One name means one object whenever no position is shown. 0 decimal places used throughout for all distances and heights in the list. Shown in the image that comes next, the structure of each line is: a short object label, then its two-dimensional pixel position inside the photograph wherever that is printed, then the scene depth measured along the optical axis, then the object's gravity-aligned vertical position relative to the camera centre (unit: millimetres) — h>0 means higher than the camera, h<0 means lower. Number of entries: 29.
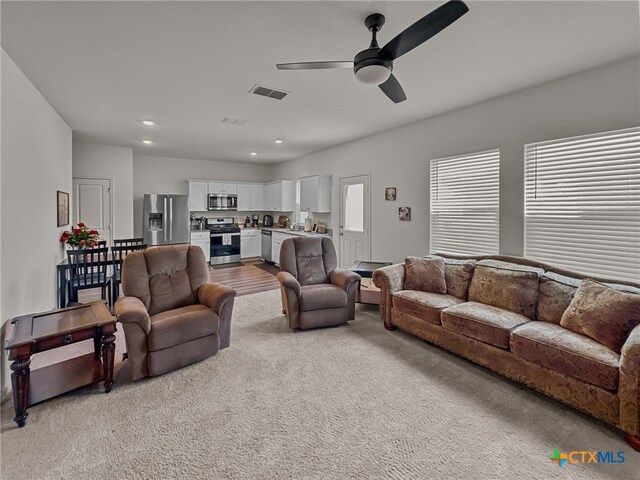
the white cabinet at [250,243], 8203 -361
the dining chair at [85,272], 3818 -561
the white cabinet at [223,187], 7918 +1153
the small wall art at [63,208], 4211 +332
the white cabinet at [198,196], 7609 +891
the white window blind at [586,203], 2732 +276
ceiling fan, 1627 +1132
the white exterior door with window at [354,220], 5582 +209
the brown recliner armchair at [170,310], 2490 -753
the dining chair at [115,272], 3963 -572
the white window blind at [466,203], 3758 +366
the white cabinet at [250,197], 8398 +958
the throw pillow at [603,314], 2143 -632
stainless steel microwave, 7907 +775
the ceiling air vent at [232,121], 4422 +1646
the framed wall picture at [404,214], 4773 +264
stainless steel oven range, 7707 -333
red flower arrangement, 3951 -105
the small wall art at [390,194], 4996 +618
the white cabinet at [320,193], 6465 +805
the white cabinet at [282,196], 7910 +930
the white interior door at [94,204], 5820 +524
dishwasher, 7879 -415
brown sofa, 1932 -839
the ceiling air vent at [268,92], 3318 +1583
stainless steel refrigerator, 6711 +254
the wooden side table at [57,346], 1981 -847
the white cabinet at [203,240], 7518 -251
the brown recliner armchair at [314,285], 3490 -687
